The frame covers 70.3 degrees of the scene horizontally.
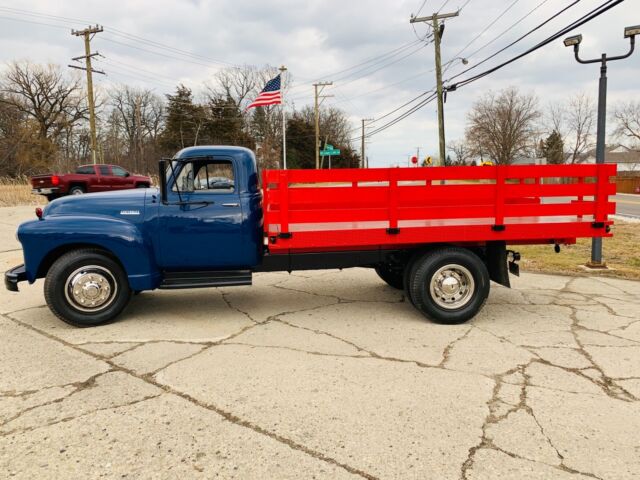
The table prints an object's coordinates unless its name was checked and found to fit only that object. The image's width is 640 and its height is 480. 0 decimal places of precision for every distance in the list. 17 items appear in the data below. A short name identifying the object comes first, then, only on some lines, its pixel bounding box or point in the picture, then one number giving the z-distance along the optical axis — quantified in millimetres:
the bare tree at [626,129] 56728
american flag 21938
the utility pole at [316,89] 50172
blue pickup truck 4832
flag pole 23444
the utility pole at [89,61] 27922
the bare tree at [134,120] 57584
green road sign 45006
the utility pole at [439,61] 24562
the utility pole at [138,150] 49012
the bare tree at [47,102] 47750
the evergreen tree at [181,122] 52947
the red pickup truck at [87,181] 19047
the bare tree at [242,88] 61250
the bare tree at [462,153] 69794
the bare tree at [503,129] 57250
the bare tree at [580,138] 58250
